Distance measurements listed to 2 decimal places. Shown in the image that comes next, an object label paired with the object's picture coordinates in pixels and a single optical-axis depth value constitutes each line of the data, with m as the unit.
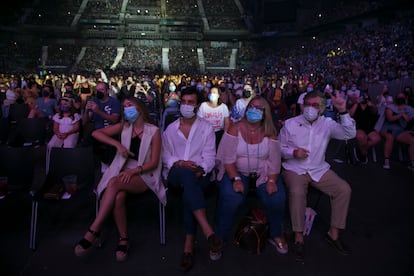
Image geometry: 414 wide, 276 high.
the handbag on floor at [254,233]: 3.57
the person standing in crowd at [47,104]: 8.23
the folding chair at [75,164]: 4.05
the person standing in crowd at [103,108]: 5.70
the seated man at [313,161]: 3.64
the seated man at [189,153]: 3.49
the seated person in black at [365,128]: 7.22
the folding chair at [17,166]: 4.10
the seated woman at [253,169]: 3.55
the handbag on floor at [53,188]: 3.73
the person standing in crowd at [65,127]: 5.80
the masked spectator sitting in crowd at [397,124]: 6.91
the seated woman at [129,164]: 3.46
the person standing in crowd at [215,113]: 6.36
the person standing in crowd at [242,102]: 7.42
